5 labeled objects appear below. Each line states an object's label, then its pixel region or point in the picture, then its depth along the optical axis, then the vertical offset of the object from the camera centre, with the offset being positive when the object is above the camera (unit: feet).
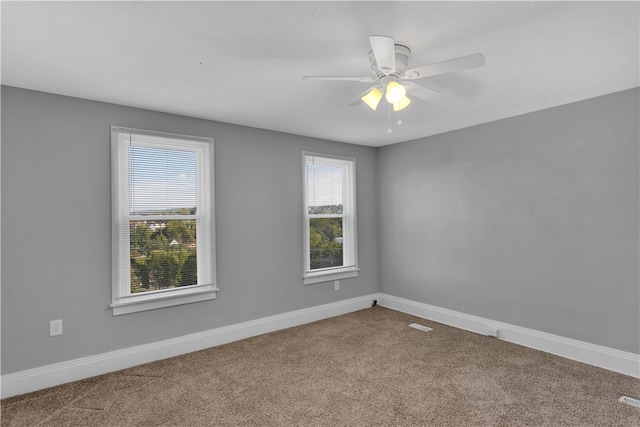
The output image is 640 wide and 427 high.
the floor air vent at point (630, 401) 7.97 -4.30
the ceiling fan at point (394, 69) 5.88 +2.77
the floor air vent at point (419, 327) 13.28 -4.20
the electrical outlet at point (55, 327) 9.13 -2.71
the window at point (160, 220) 10.27 +0.07
